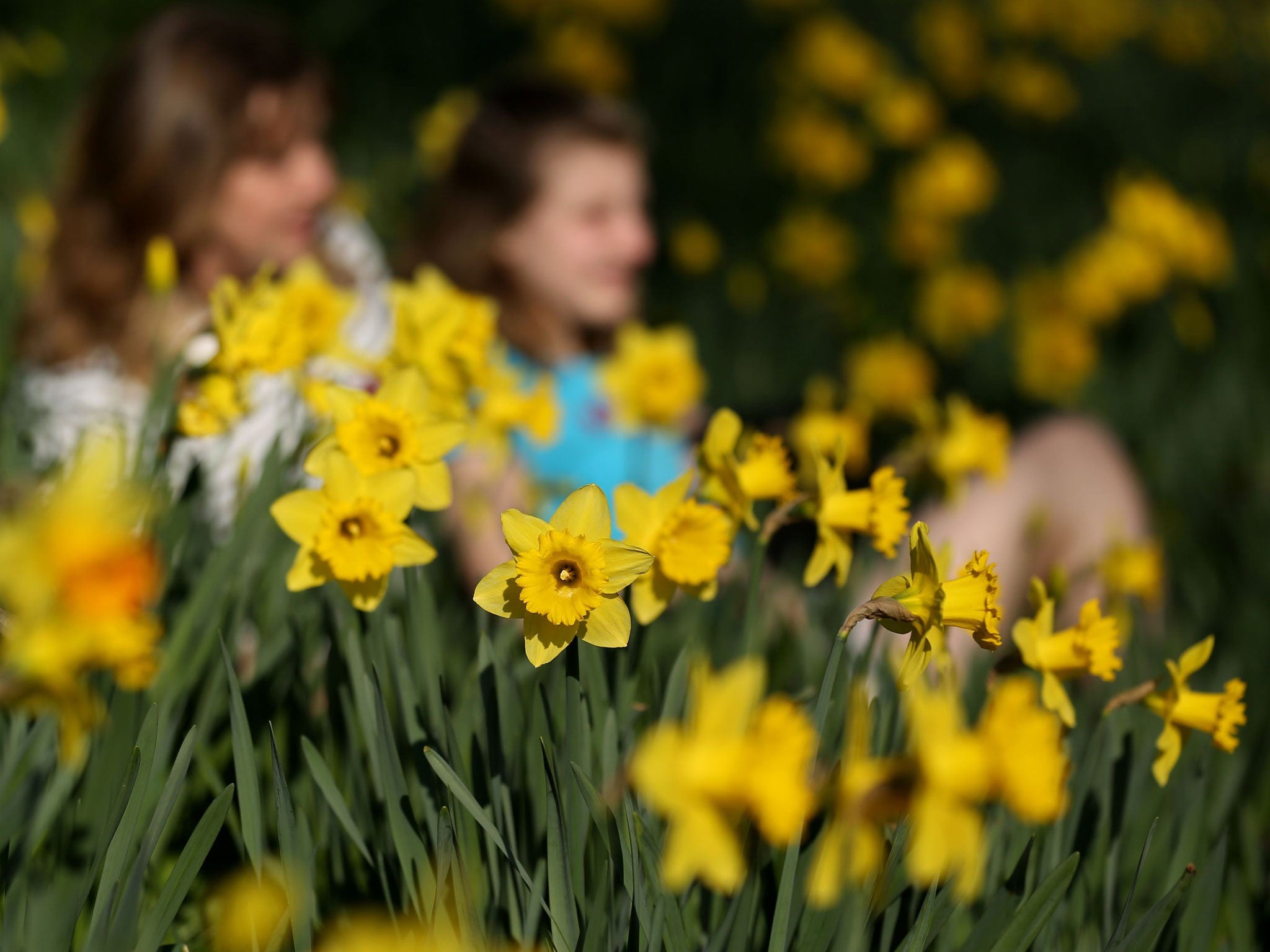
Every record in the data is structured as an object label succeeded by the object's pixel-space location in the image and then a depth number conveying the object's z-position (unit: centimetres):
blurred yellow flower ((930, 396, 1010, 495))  403
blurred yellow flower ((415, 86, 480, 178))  665
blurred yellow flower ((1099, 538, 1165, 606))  409
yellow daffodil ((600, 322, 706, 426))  453
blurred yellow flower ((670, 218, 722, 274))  815
